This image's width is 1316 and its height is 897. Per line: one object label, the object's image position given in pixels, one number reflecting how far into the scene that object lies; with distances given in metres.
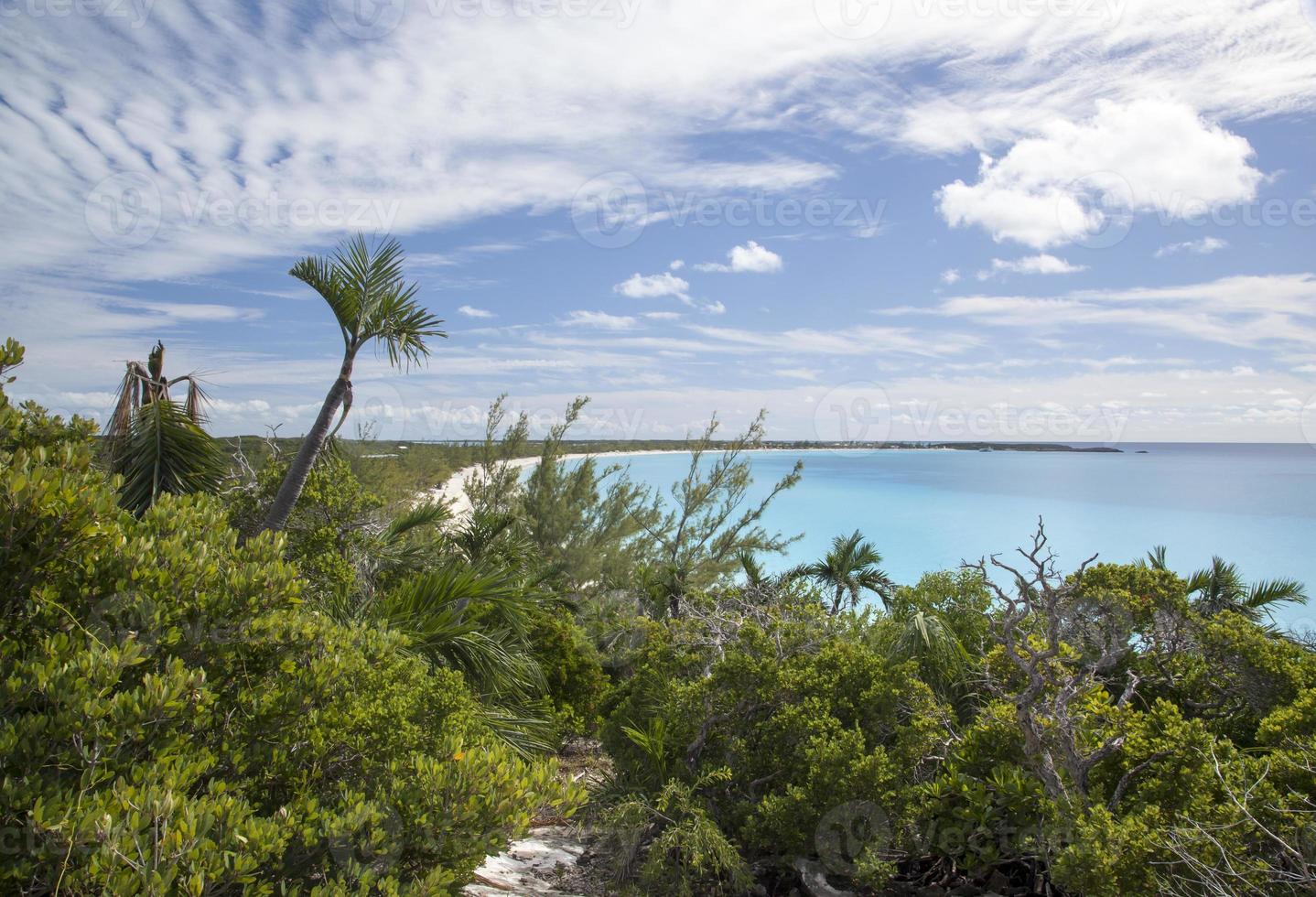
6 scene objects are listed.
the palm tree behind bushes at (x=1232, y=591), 9.11
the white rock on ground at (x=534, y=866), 5.15
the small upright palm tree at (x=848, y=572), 11.94
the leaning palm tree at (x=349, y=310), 5.95
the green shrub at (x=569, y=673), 9.40
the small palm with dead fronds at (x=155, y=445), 5.61
